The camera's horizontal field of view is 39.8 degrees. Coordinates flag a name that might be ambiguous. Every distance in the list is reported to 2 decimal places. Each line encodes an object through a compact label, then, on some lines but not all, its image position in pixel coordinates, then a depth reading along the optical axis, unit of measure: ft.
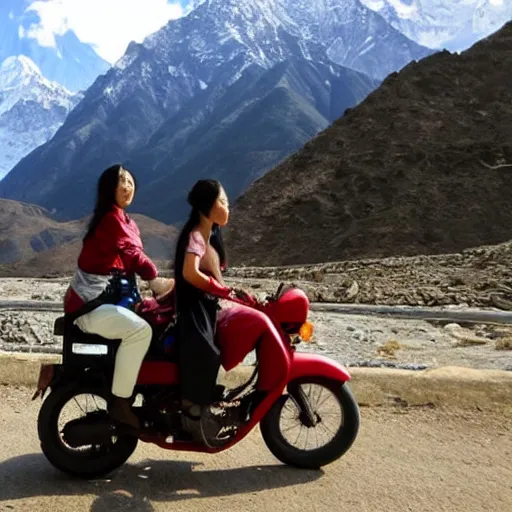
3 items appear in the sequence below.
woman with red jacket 14.48
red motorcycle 15.01
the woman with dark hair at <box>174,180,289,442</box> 14.35
